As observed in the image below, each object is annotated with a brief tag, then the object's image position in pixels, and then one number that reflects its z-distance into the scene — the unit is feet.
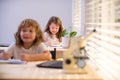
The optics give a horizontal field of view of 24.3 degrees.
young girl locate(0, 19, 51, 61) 8.99
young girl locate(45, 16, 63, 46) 14.52
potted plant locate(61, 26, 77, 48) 12.66
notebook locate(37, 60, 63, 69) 6.71
